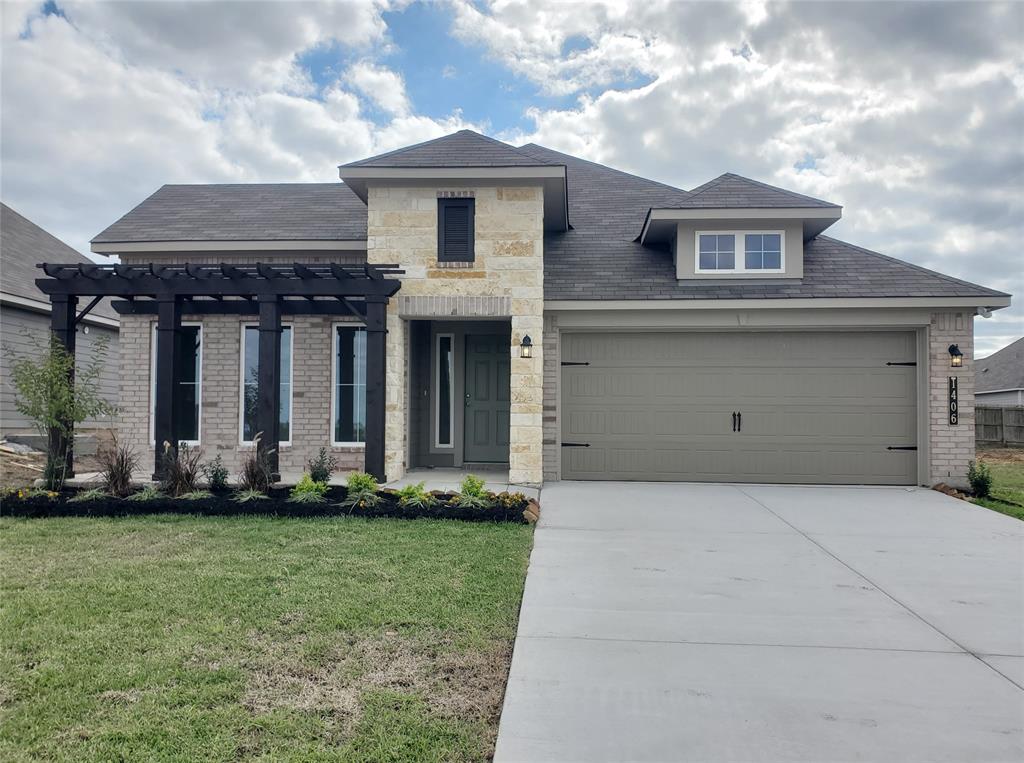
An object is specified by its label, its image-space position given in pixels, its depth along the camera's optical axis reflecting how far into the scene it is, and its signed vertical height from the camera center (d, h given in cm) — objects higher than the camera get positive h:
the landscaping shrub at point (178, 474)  746 -94
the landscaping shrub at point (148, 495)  718 -115
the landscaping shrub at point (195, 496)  719 -115
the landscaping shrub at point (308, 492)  709 -111
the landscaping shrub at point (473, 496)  688 -113
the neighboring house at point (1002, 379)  2392 +72
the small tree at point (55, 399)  768 -5
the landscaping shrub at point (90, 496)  715 -115
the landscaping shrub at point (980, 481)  891 -120
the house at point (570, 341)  920 +86
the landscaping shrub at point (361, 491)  700 -110
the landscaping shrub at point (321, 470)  791 -95
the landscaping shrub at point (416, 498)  691 -114
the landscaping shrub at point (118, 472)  739 -91
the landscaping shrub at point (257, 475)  755 -97
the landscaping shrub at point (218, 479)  753 -101
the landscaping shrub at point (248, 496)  713 -115
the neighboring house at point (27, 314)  1130 +160
